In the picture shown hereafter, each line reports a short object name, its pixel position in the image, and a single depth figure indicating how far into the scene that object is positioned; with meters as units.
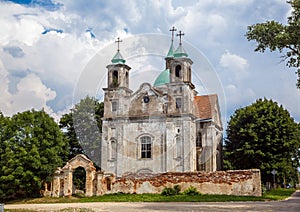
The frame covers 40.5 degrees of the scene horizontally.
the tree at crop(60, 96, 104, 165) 48.12
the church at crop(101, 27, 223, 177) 41.53
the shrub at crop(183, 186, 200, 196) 29.70
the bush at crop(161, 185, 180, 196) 30.12
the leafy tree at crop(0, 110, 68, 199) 30.17
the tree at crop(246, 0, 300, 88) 19.66
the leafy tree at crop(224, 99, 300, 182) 41.62
